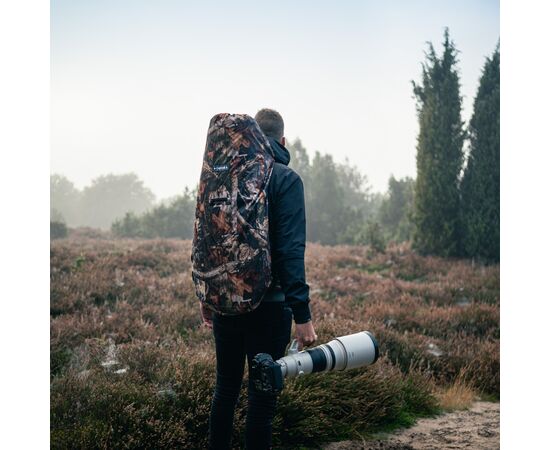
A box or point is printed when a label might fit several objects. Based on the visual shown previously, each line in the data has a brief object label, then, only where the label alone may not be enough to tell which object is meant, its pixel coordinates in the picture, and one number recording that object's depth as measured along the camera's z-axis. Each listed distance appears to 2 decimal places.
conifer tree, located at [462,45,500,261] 11.54
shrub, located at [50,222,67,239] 15.41
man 2.37
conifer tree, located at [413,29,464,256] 12.02
